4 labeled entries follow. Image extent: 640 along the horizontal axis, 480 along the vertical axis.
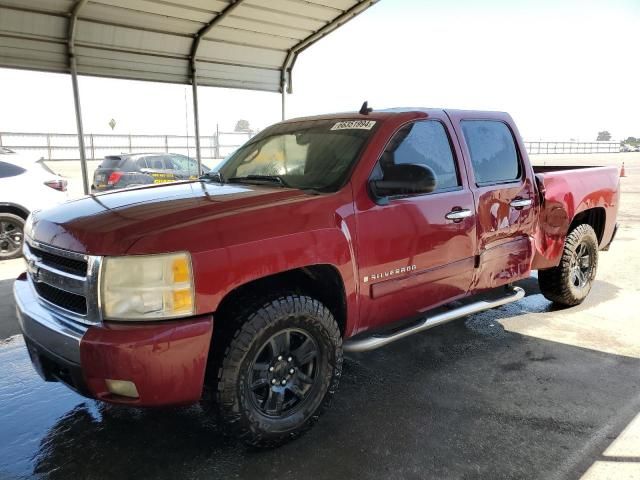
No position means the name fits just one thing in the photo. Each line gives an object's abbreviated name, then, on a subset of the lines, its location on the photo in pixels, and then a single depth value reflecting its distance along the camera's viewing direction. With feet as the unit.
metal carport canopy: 21.99
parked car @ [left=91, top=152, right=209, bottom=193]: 37.42
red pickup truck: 7.76
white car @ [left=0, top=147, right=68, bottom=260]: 23.91
